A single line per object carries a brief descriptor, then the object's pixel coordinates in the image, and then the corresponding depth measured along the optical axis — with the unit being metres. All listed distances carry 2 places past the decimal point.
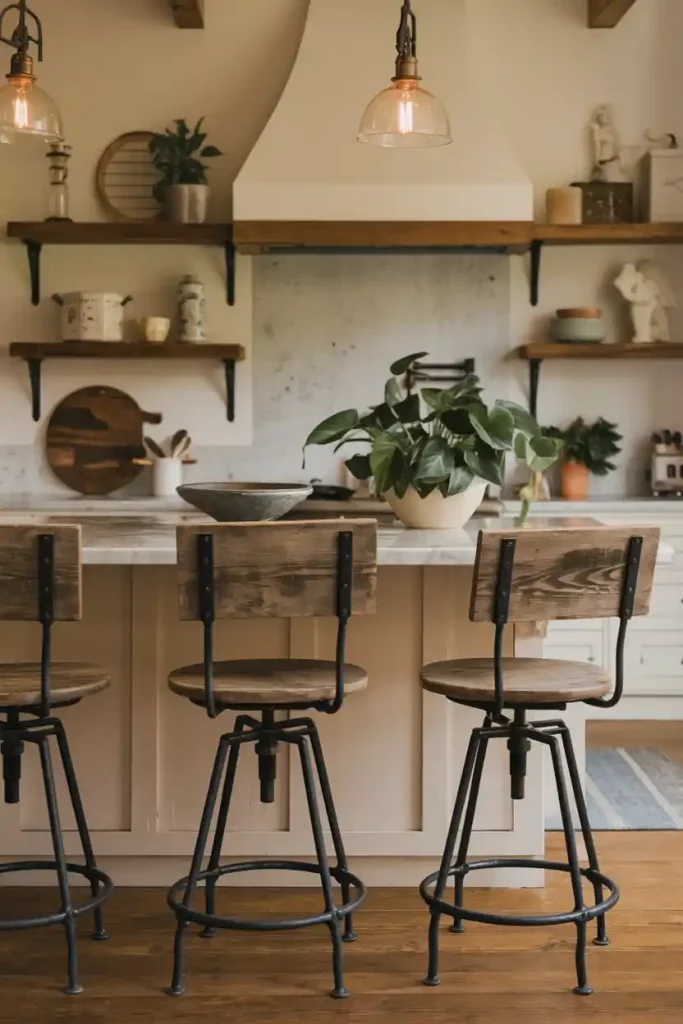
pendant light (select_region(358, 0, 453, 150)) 3.15
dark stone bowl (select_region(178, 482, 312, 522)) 2.95
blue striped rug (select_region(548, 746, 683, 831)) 3.75
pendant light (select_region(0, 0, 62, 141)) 3.23
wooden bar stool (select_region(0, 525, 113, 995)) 2.43
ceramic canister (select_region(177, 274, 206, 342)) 5.29
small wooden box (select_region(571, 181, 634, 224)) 5.36
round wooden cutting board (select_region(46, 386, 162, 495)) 5.45
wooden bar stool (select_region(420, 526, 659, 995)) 2.46
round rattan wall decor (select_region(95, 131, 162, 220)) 5.39
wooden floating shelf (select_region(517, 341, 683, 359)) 5.24
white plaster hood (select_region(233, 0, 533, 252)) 4.90
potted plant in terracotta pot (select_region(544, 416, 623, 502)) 5.38
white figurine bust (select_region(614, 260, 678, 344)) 5.36
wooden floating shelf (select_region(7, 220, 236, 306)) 5.16
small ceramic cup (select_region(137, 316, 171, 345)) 5.23
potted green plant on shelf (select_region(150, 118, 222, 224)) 5.18
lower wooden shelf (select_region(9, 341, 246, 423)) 5.21
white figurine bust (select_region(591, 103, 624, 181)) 5.41
